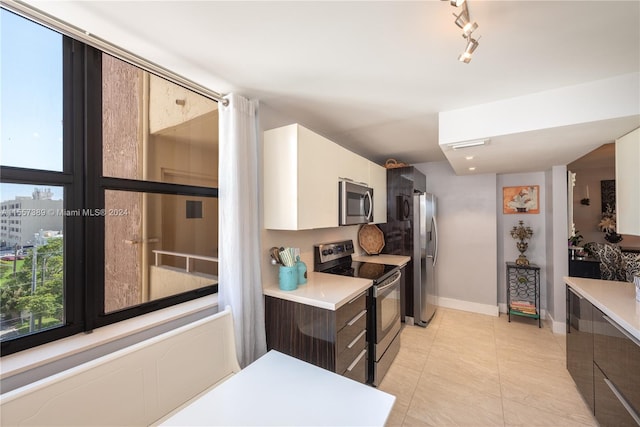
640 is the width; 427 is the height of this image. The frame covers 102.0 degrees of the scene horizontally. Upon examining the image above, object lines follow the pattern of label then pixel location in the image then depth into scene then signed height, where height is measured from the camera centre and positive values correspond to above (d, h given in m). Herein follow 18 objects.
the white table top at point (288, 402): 0.93 -0.74
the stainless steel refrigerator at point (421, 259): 3.38 -0.61
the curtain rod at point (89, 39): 0.97 +0.77
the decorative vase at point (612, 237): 4.36 -0.41
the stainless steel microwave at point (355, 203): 2.39 +0.11
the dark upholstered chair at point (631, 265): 2.19 -0.46
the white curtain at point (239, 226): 1.71 -0.08
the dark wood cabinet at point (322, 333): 1.71 -0.84
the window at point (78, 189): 1.13 +0.14
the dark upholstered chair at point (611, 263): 2.42 -0.49
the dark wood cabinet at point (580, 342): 1.86 -1.01
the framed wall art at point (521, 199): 3.71 +0.20
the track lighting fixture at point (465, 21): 1.02 +0.77
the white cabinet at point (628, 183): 1.78 +0.22
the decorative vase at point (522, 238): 3.63 -0.35
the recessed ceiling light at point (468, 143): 2.11 +0.58
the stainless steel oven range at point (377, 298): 2.20 -0.77
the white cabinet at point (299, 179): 1.90 +0.27
